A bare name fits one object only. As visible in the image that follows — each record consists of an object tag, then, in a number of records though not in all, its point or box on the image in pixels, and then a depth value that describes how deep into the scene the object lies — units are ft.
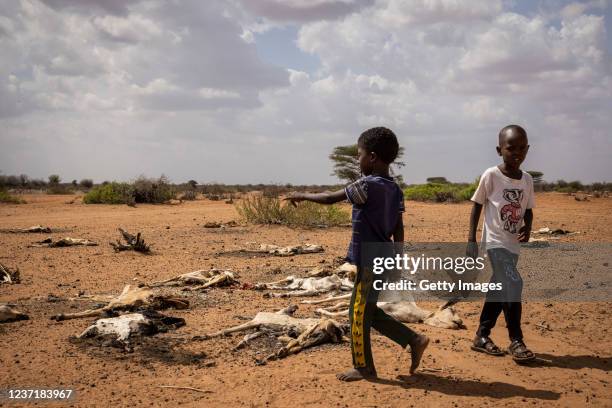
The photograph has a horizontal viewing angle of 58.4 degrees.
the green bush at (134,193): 78.48
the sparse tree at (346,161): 83.58
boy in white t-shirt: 13.74
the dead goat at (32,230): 42.88
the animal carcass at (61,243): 35.19
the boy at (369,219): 11.90
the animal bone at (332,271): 23.64
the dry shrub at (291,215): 46.16
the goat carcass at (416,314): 17.35
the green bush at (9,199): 79.92
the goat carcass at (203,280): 23.02
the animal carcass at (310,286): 21.36
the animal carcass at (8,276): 23.90
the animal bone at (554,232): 40.38
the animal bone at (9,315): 17.40
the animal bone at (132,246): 32.59
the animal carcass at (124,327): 15.79
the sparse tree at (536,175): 130.59
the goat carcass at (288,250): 32.09
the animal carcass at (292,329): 14.85
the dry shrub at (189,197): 94.07
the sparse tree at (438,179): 153.85
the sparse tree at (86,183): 157.48
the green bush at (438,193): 82.48
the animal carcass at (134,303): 18.06
